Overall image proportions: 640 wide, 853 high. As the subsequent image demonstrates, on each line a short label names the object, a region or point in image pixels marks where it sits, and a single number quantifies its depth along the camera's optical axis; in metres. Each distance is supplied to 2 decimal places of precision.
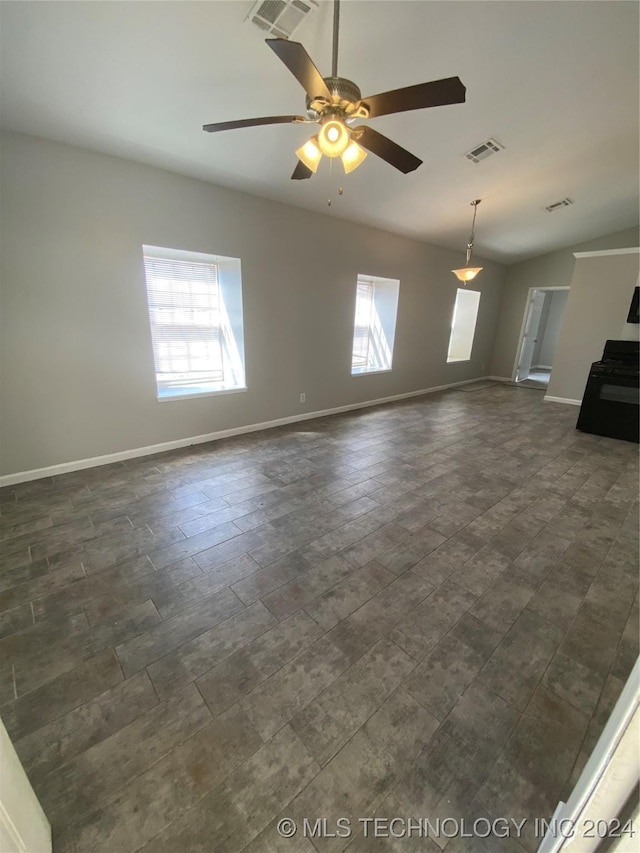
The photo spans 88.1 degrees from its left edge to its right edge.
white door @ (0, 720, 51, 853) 0.74
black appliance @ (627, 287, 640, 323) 5.18
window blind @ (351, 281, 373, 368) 5.75
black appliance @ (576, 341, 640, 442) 4.45
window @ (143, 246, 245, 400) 3.62
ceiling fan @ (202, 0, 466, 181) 1.35
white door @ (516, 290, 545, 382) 8.41
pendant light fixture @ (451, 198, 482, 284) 4.75
